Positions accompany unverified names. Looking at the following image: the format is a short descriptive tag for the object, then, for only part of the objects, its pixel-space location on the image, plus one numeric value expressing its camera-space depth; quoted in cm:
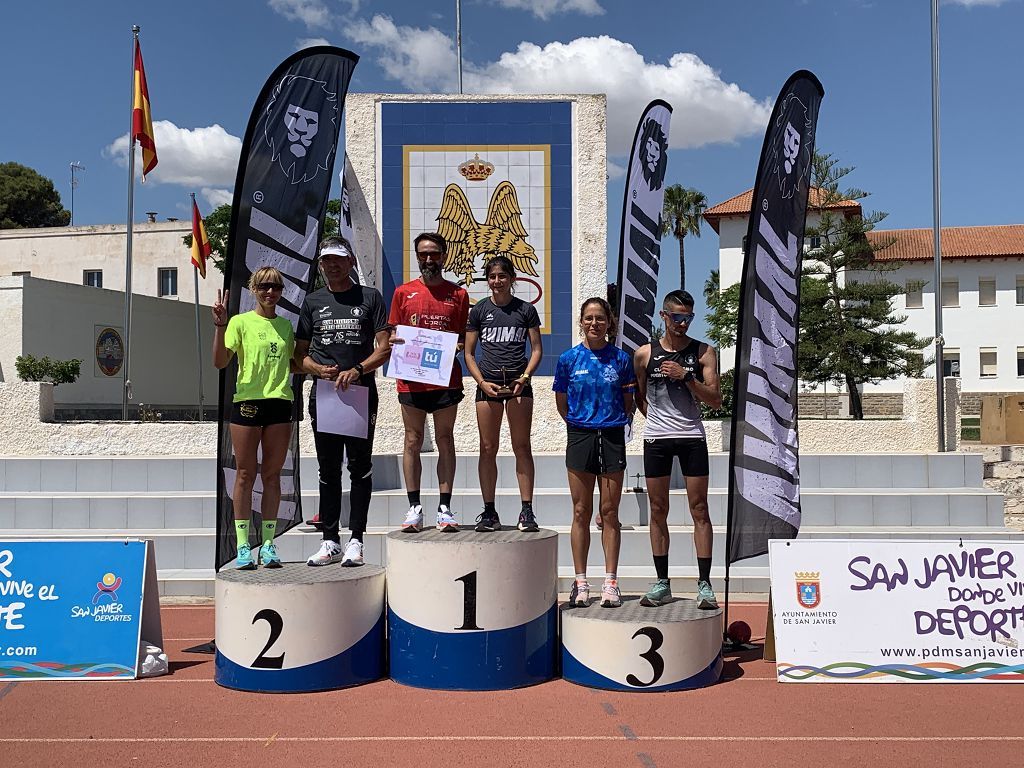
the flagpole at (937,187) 1263
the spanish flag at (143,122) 1590
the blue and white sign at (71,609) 536
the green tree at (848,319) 3084
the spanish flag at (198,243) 2139
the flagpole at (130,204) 1653
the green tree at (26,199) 4919
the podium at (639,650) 503
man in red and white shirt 568
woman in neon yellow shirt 540
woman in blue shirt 540
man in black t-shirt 549
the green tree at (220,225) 3216
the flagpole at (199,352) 2873
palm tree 5138
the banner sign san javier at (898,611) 528
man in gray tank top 551
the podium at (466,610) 502
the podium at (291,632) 500
